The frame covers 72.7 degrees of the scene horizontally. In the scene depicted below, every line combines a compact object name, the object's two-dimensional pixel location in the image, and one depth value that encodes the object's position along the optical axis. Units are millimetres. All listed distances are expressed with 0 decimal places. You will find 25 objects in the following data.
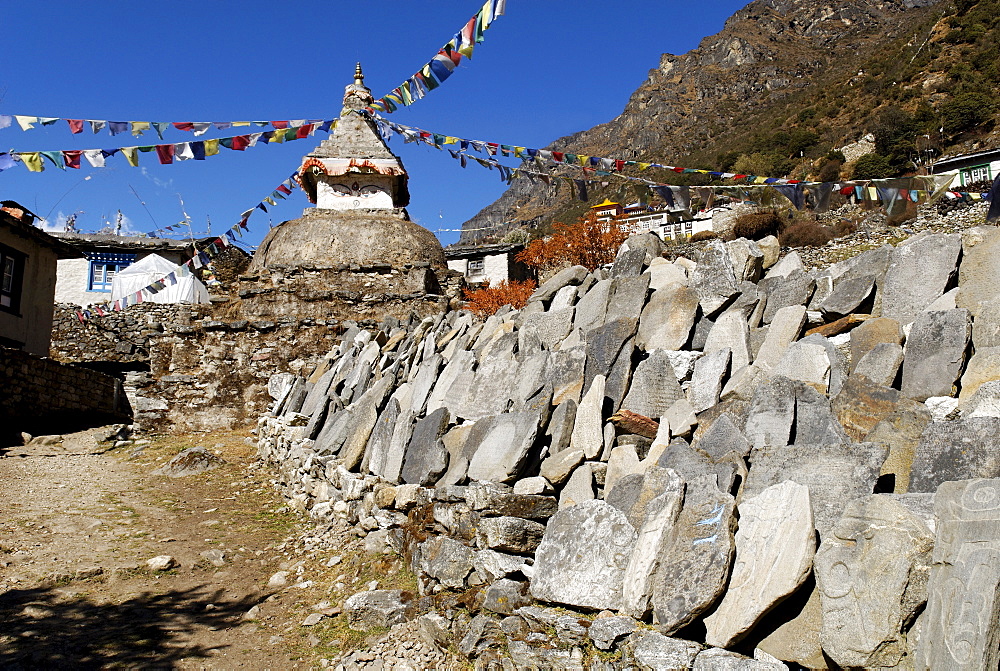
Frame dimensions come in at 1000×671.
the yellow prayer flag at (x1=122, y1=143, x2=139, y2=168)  12195
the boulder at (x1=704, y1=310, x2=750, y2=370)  4750
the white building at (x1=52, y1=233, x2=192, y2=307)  27844
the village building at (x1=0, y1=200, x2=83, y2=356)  16109
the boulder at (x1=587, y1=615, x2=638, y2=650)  3178
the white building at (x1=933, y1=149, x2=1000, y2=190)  25484
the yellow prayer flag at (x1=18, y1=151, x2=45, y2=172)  11562
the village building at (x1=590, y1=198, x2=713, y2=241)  25391
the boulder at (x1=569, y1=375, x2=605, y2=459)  4434
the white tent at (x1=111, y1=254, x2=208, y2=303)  24578
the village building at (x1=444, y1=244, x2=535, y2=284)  29984
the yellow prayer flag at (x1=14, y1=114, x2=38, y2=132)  11539
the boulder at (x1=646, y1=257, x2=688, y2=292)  5766
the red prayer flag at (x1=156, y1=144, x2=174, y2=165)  12531
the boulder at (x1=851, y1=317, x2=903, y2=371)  4129
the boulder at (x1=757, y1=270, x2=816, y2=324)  5082
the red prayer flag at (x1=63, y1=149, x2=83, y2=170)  11844
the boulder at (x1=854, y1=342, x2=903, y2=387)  3840
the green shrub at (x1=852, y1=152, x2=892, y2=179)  39719
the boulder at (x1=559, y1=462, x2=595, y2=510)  4211
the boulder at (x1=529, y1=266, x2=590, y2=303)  7042
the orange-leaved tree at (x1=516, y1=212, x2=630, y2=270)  14820
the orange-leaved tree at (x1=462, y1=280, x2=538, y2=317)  13078
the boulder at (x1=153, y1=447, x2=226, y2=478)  9453
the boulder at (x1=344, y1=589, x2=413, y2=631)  4582
